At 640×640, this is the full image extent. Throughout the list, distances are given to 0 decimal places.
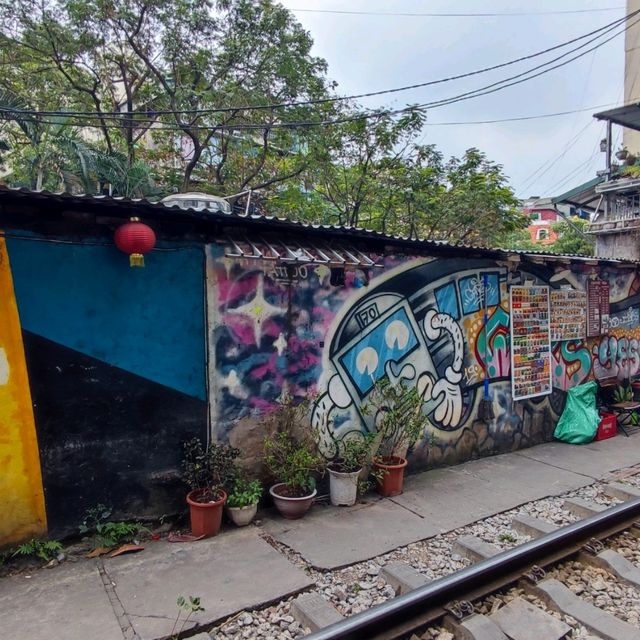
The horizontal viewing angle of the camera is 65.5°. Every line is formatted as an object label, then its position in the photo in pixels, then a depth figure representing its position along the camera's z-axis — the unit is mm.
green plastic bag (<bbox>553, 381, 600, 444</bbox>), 7707
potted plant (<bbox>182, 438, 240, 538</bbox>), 4484
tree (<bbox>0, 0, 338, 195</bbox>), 11203
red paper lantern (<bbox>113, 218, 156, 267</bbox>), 4145
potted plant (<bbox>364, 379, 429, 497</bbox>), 5566
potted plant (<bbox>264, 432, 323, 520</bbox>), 4906
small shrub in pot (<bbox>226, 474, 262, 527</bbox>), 4695
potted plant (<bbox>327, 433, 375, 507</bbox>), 5260
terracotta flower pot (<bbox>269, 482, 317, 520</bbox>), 4867
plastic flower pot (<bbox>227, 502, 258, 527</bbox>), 4691
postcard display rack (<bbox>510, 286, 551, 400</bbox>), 7316
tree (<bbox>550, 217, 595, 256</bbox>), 22286
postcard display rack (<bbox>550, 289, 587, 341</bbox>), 7832
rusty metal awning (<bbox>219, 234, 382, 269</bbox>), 4664
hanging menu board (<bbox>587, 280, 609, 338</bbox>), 8344
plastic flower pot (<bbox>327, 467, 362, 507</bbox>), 5242
